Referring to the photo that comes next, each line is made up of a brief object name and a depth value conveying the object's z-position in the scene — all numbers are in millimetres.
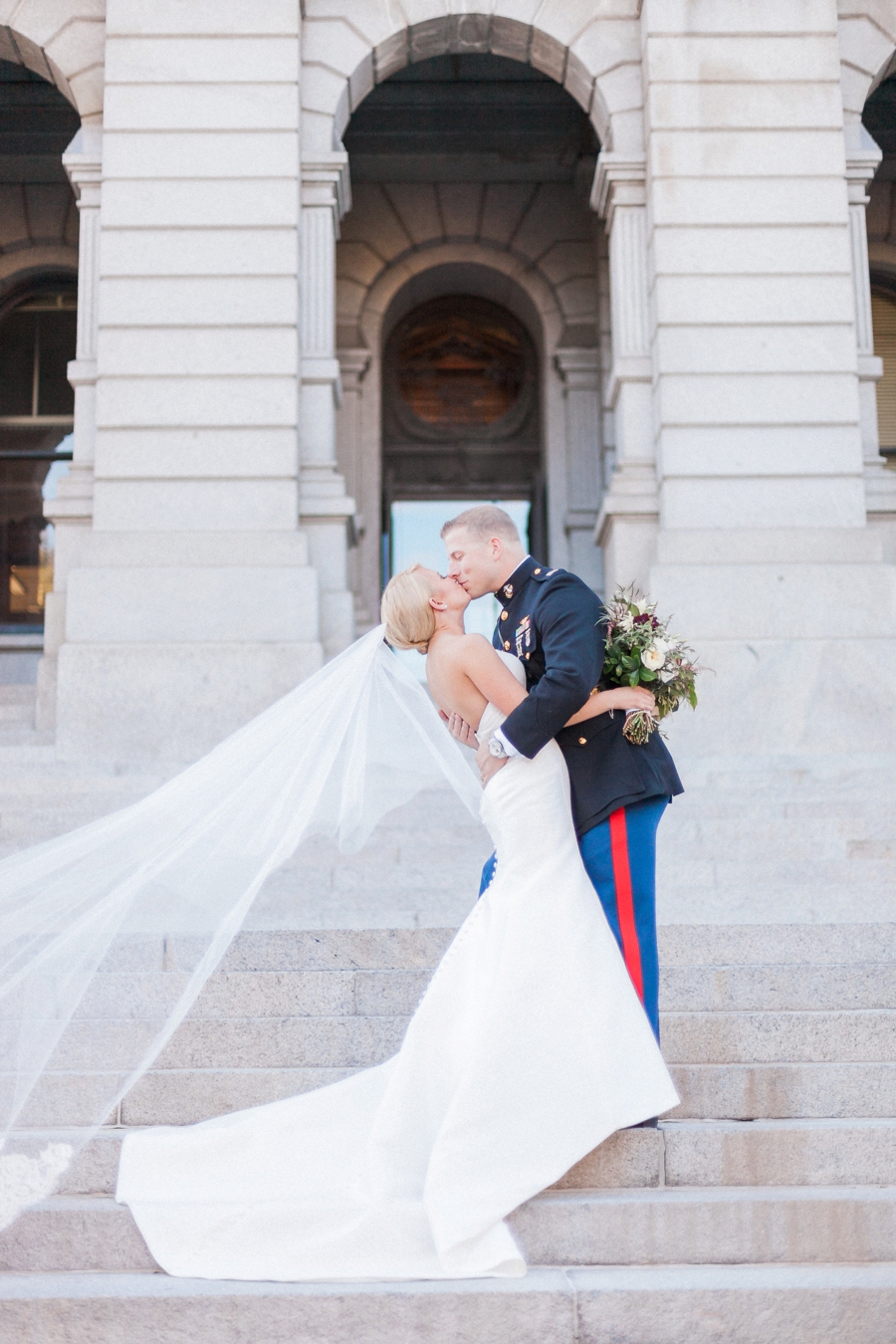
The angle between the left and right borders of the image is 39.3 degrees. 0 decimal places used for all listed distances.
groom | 3865
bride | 3545
